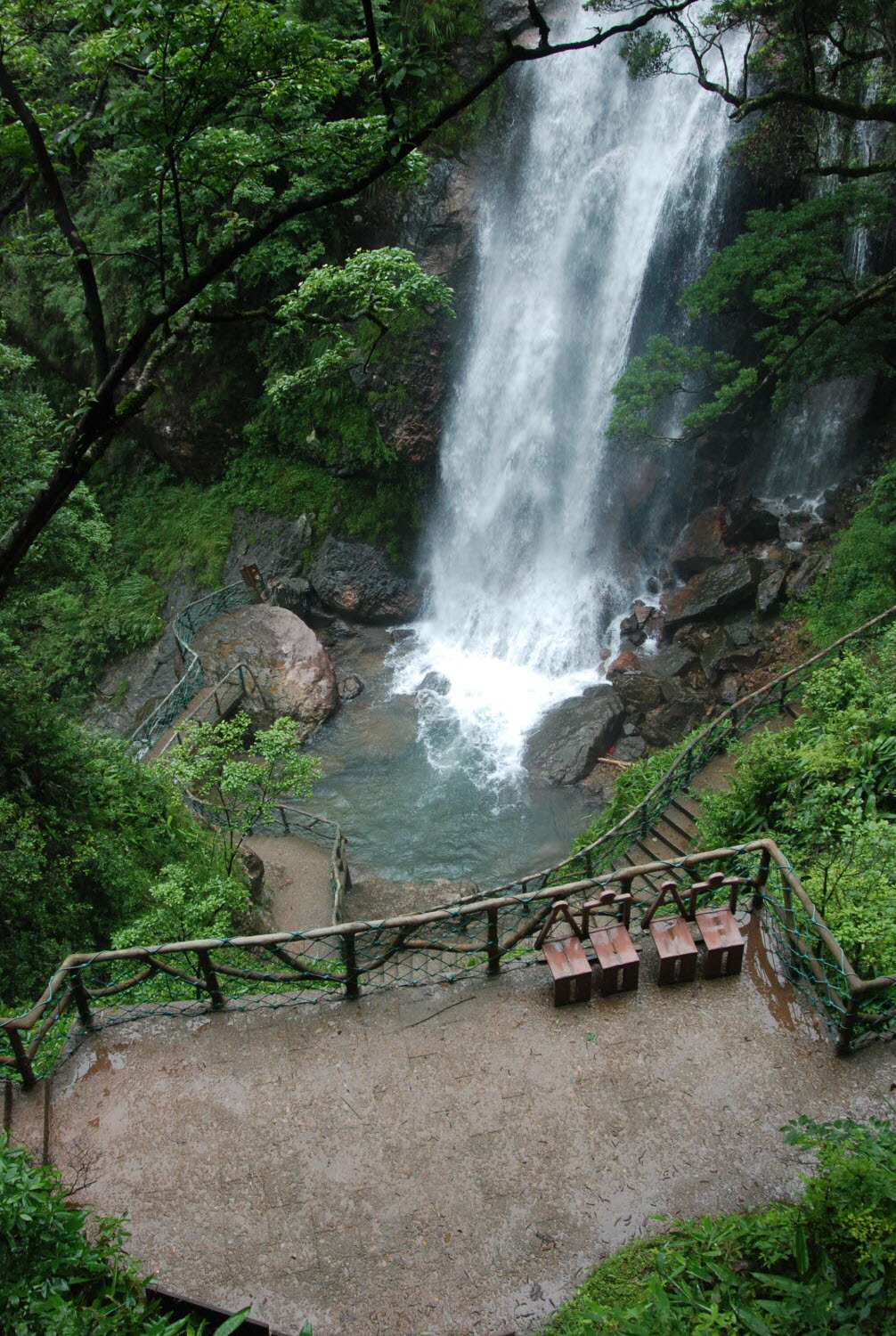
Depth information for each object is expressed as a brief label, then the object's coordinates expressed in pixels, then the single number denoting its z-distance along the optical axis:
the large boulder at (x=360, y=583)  19.78
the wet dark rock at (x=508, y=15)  17.27
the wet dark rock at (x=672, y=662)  15.77
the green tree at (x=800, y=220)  10.88
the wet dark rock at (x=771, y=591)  15.21
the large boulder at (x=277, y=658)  16.56
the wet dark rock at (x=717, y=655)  15.16
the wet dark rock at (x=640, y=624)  17.47
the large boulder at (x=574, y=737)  14.85
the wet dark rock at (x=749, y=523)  16.70
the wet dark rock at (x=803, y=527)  16.11
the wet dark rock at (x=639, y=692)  15.48
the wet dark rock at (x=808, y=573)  14.69
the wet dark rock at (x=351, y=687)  17.88
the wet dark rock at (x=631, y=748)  14.84
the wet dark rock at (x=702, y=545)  17.36
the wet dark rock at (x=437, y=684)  17.95
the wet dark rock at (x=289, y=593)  19.53
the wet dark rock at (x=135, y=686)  17.47
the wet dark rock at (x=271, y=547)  19.95
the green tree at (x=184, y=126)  5.68
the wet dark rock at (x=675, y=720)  14.67
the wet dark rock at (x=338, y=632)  19.70
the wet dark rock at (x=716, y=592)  15.91
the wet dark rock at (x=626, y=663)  16.78
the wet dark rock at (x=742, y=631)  15.23
